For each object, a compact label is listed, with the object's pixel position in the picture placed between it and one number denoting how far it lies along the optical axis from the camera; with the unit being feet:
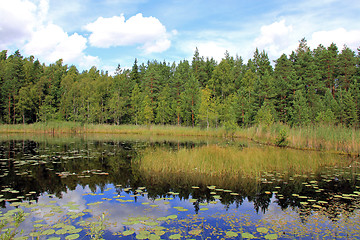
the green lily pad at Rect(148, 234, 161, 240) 16.19
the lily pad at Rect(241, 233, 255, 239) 16.74
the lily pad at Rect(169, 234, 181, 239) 16.57
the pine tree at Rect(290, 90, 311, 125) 133.49
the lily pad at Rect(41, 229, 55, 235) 16.66
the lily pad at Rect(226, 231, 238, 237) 17.02
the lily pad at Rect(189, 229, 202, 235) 17.30
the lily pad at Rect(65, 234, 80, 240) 16.23
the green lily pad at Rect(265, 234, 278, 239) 16.85
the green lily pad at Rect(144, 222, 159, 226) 18.65
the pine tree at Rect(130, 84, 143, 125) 191.56
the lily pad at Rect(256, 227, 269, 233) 17.80
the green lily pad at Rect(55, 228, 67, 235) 16.71
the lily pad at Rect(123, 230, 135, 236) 17.16
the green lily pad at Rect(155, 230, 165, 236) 16.99
